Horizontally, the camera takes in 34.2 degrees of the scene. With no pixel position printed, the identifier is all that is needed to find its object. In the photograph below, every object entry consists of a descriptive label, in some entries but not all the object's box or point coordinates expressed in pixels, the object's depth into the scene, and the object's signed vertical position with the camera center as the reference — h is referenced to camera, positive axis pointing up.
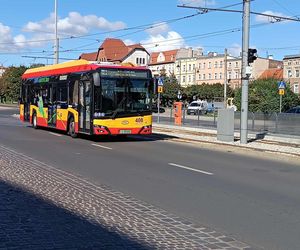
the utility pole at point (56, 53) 45.74 +4.48
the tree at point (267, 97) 52.06 +0.73
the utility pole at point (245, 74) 20.47 +1.23
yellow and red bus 19.38 +0.13
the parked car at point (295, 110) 40.32 -0.50
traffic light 20.39 +2.07
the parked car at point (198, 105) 67.54 -0.30
